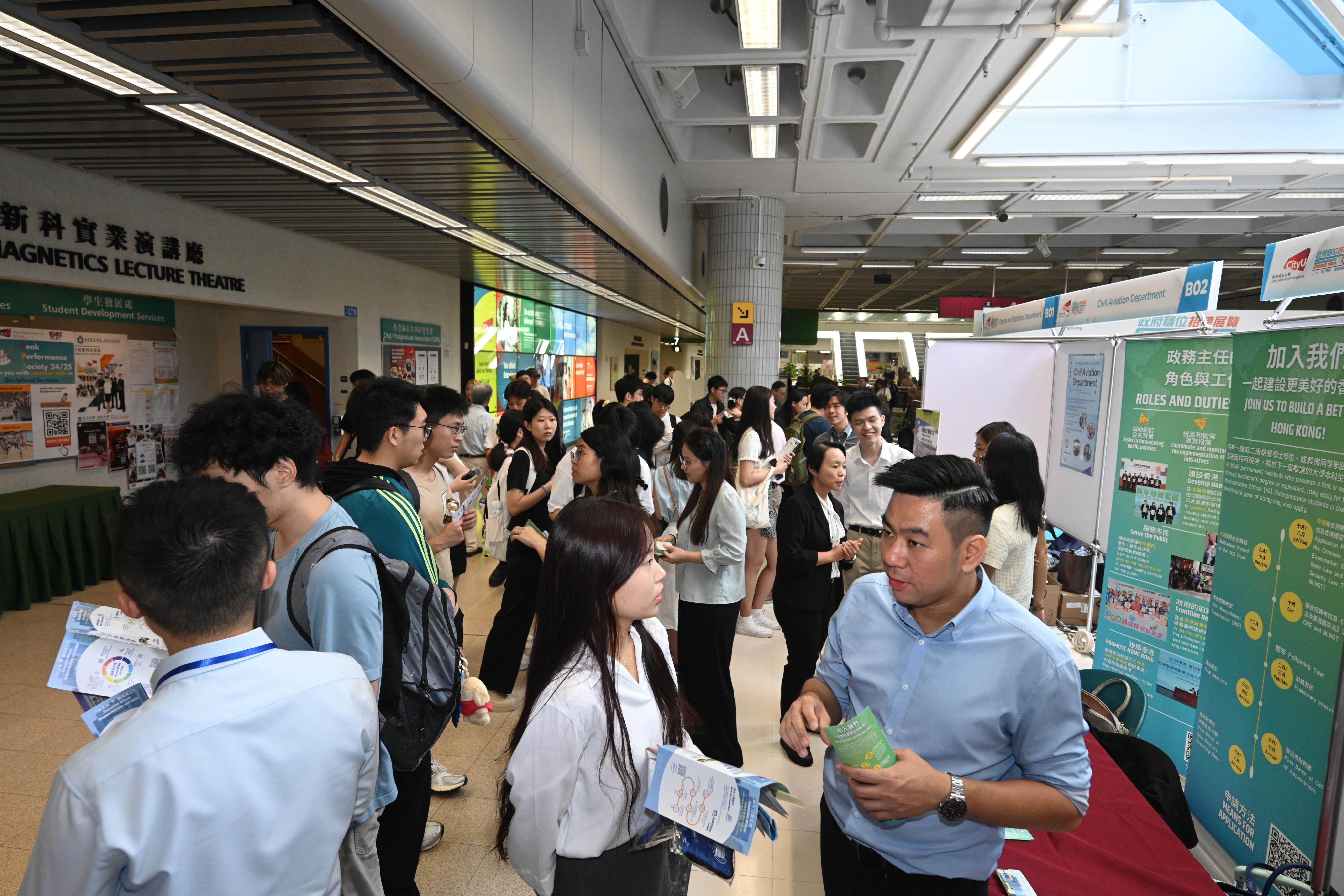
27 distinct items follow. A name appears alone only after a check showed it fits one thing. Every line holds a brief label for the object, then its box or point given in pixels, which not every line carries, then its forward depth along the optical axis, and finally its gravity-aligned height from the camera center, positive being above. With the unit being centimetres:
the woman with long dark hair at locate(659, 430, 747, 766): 322 -101
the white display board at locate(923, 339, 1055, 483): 570 -6
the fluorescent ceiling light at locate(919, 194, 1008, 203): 909 +245
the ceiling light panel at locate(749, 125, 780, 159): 710 +244
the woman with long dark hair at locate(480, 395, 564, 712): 394 -105
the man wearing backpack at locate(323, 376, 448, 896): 212 -42
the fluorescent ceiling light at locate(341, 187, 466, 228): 470 +115
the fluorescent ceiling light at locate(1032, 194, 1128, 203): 862 +236
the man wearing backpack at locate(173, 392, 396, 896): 169 -42
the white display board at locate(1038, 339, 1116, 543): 457 -38
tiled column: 969 +128
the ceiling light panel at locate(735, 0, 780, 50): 434 +227
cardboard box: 527 -169
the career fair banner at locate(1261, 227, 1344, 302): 263 +48
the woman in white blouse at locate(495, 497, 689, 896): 139 -72
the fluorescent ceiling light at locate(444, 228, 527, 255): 613 +116
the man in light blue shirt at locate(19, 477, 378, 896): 99 -60
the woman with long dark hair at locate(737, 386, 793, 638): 477 -67
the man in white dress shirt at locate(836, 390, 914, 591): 443 -59
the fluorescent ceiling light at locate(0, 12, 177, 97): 240 +111
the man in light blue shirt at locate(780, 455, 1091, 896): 143 -72
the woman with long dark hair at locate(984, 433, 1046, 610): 333 -62
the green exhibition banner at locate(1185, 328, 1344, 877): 229 -79
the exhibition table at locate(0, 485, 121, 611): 502 -140
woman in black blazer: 343 -90
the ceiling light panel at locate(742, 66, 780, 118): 564 +240
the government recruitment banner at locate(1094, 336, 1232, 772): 344 -73
